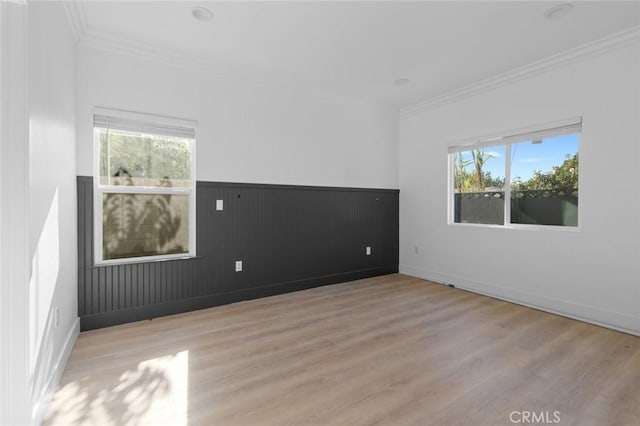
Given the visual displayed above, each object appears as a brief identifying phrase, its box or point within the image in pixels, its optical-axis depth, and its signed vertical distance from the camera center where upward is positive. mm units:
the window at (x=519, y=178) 3320 +412
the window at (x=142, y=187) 2949 +235
